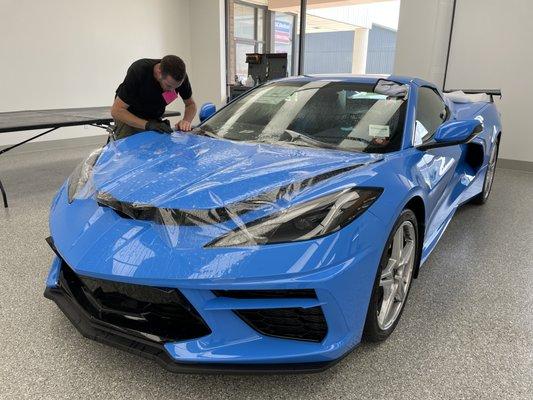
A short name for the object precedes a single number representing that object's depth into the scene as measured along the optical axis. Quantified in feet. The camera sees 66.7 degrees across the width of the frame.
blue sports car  3.63
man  8.43
